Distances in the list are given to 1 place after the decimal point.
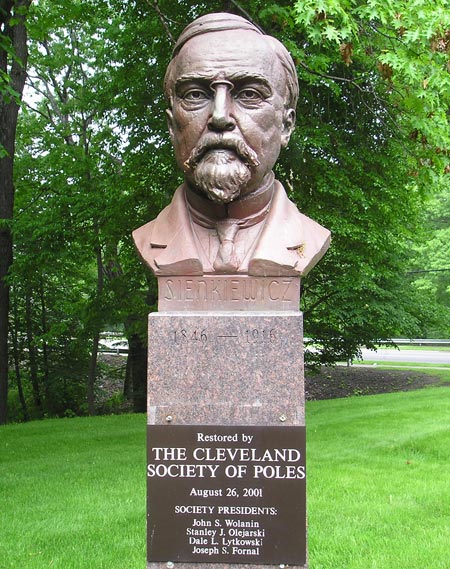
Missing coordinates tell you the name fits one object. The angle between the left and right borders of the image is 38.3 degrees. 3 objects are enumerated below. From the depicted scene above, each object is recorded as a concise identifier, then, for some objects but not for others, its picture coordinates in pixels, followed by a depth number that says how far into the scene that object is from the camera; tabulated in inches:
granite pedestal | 137.3
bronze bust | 139.9
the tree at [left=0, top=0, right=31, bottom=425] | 434.9
